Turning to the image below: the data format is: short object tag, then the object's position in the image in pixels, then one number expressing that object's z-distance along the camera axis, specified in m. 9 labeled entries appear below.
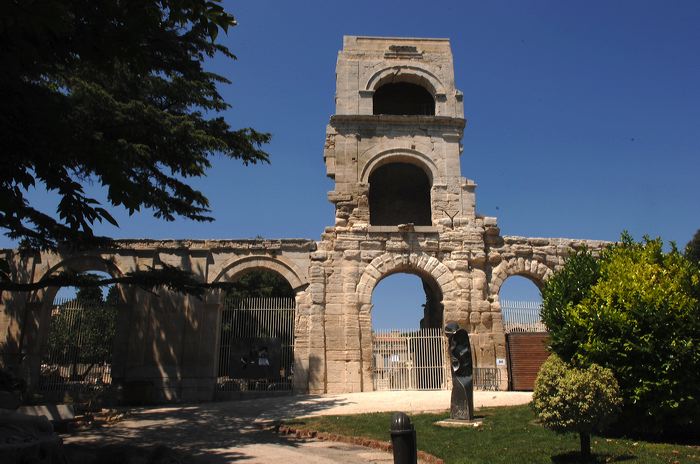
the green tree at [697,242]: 30.52
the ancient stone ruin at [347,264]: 15.20
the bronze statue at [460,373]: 9.51
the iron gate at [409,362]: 15.27
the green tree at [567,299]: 8.55
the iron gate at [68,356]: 15.11
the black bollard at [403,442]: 4.25
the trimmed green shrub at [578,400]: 6.26
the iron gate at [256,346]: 15.79
